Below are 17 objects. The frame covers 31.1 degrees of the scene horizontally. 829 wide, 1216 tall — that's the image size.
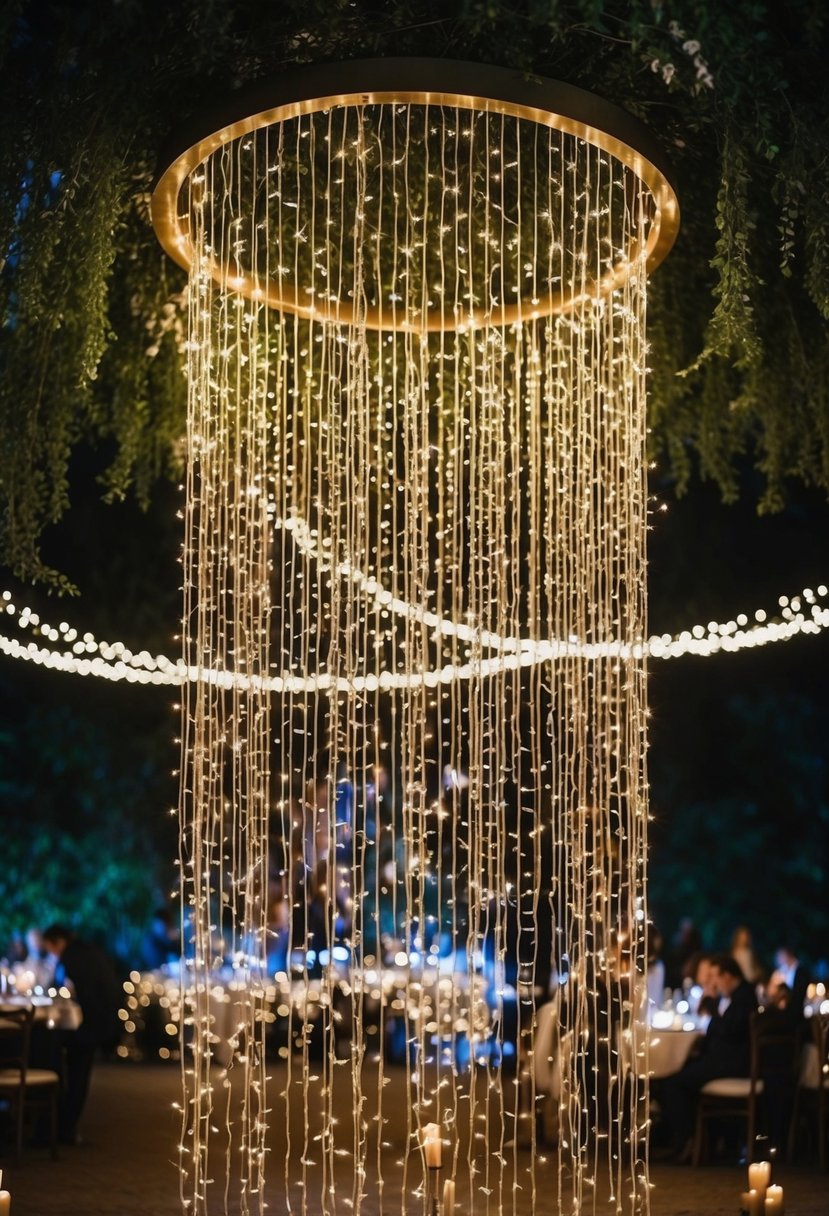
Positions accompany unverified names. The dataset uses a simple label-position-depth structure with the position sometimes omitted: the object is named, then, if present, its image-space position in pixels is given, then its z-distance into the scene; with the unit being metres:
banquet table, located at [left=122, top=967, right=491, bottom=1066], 10.86
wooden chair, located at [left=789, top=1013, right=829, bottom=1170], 7.59
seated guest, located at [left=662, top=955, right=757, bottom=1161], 7.68
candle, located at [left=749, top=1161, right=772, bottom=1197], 4.93
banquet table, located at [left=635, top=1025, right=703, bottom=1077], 7.84
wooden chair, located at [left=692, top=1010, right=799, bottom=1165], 7.44
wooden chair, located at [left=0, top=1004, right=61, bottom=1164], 7.36
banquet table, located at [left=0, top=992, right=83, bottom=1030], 8.20
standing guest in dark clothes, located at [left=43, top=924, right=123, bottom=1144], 8.15
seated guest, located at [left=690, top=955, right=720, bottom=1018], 8.42
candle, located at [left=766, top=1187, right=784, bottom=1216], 4.89
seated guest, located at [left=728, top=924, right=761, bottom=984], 10.81
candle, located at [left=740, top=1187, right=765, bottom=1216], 4.90
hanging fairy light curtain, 5.05
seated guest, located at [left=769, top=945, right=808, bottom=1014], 7.70
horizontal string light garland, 11.13
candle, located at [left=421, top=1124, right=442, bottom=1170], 5.08
